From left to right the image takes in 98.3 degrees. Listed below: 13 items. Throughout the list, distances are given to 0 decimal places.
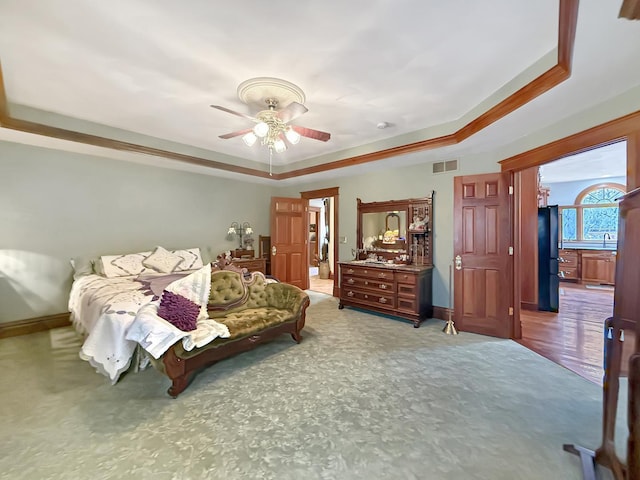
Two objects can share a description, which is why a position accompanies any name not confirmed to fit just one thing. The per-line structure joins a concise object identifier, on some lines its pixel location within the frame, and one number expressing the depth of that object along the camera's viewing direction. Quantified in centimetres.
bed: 247
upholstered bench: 240
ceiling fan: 266
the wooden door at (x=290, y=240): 604
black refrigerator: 491
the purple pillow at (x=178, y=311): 253
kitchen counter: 737
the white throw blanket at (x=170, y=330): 227
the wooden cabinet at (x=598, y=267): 688
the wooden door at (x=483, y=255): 377
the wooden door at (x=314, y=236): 1002
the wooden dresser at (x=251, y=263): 554
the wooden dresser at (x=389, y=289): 423
